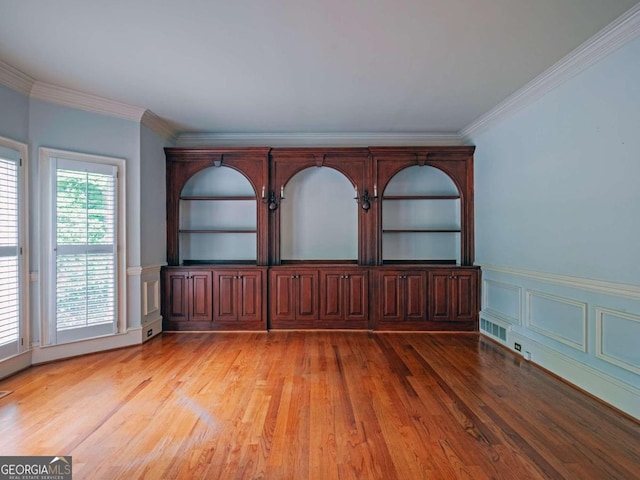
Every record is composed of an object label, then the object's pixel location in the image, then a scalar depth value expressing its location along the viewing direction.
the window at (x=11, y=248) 3.15
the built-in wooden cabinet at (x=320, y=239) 4.77
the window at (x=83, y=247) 3.58
